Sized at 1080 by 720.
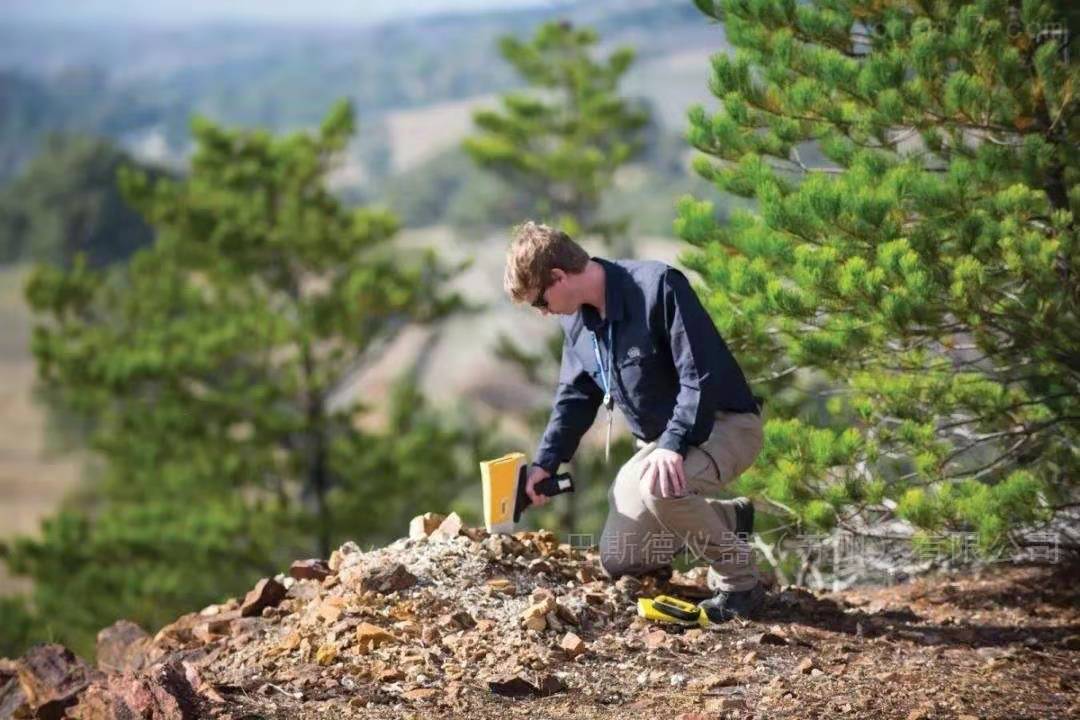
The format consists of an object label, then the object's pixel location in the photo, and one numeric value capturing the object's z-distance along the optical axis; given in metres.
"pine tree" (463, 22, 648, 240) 24.44
